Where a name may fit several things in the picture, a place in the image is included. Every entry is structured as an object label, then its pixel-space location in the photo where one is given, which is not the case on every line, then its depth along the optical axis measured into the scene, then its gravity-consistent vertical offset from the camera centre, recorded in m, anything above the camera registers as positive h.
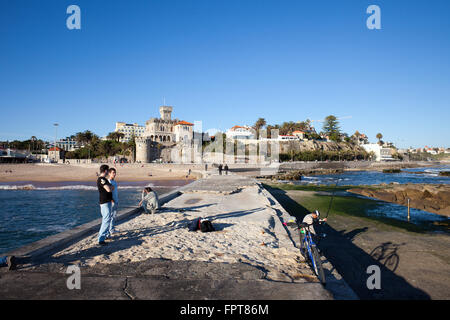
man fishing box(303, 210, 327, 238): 5.40 -1.19
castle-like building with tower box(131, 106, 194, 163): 82.75 +9.78
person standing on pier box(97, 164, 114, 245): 5.88 -0.86
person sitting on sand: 9.70 -1.52
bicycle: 4.48 -1.68
